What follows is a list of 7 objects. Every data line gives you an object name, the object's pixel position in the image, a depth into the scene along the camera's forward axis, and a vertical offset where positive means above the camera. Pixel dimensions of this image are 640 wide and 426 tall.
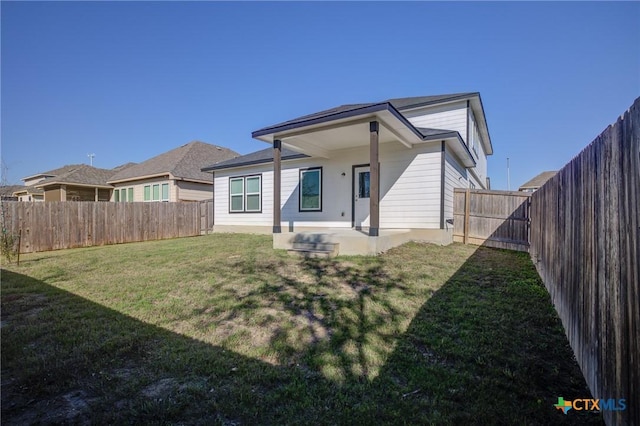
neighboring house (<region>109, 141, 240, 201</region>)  17.94 +2.38
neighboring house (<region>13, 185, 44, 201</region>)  26.58 +1.99
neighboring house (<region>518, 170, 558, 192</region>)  38.16 +4.27
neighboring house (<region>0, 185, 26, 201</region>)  28.28 +2.53
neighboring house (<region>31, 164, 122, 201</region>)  20.80 +2.08
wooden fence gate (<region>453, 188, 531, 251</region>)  9.18 -0.16
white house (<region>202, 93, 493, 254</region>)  7.68 +1.43
